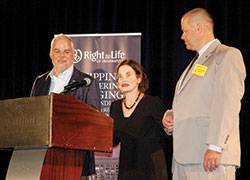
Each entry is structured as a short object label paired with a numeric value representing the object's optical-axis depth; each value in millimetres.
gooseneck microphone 2248
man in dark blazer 3064
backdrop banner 4805
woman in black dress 3111
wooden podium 1936
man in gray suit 2230
